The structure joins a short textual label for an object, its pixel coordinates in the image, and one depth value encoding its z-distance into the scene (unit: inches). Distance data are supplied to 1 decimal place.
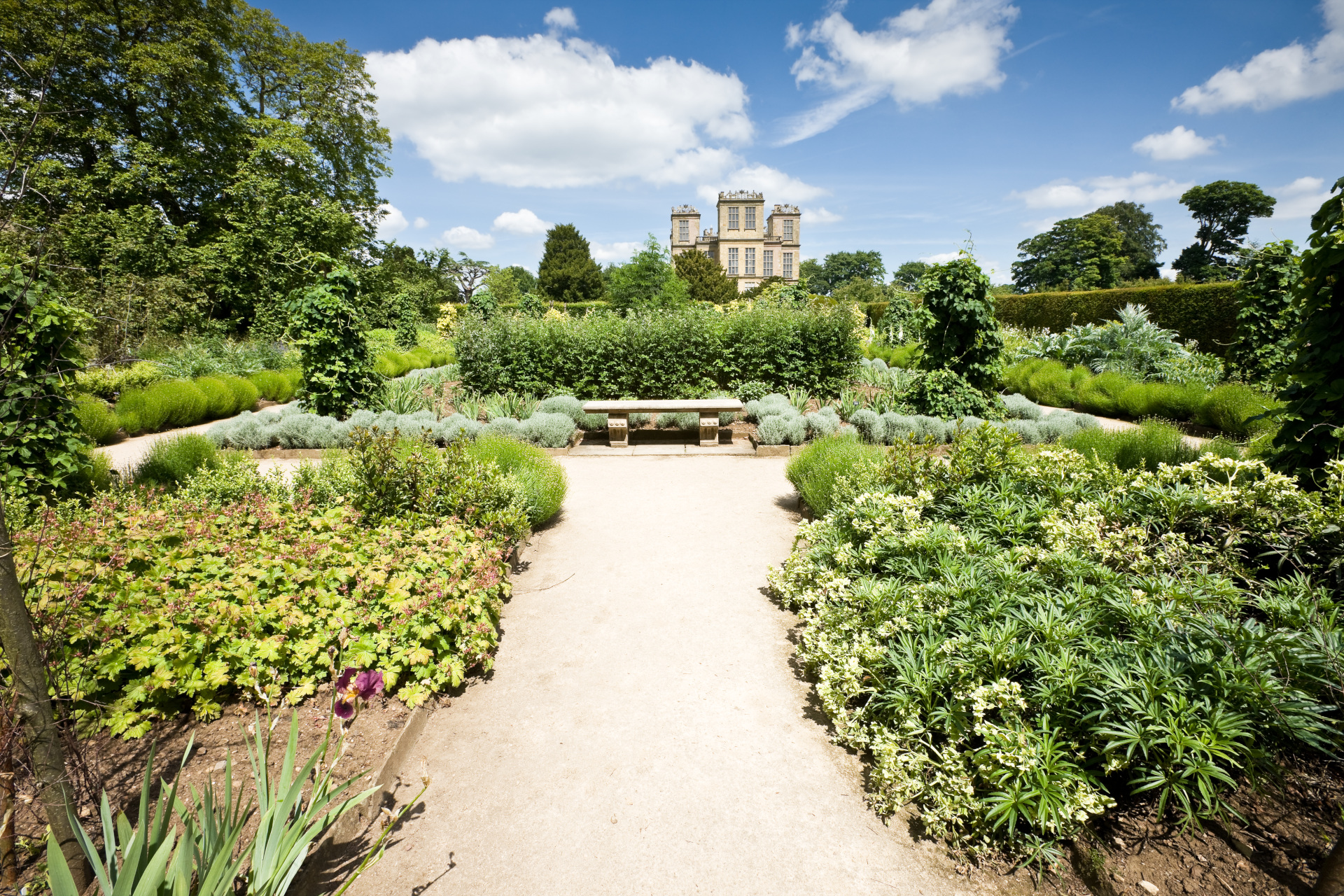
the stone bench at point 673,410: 337.7
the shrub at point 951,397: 333.4
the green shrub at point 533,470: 206.8
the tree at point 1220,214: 1713.8
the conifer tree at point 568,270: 1990.7
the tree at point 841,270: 3026.6
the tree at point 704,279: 1604.3
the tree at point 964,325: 323.9
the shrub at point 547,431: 330.6
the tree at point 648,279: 1043.9
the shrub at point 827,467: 195.2
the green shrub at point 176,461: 217.9
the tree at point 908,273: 3191.7
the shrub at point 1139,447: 216.8
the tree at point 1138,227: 2158.0
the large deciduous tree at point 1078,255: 1759.4
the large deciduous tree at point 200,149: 653.3
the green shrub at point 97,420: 315.6
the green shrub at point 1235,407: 289.0
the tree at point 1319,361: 144.9
